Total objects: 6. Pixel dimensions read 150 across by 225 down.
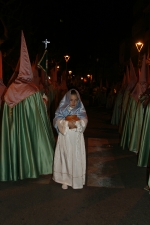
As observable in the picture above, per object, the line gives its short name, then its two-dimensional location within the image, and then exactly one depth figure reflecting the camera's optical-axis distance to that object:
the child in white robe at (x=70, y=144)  3.47
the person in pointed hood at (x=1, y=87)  5.56
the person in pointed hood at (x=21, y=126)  3.78
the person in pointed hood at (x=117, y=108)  9.65
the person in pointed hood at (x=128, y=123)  5.88
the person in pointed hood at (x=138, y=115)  5.47
